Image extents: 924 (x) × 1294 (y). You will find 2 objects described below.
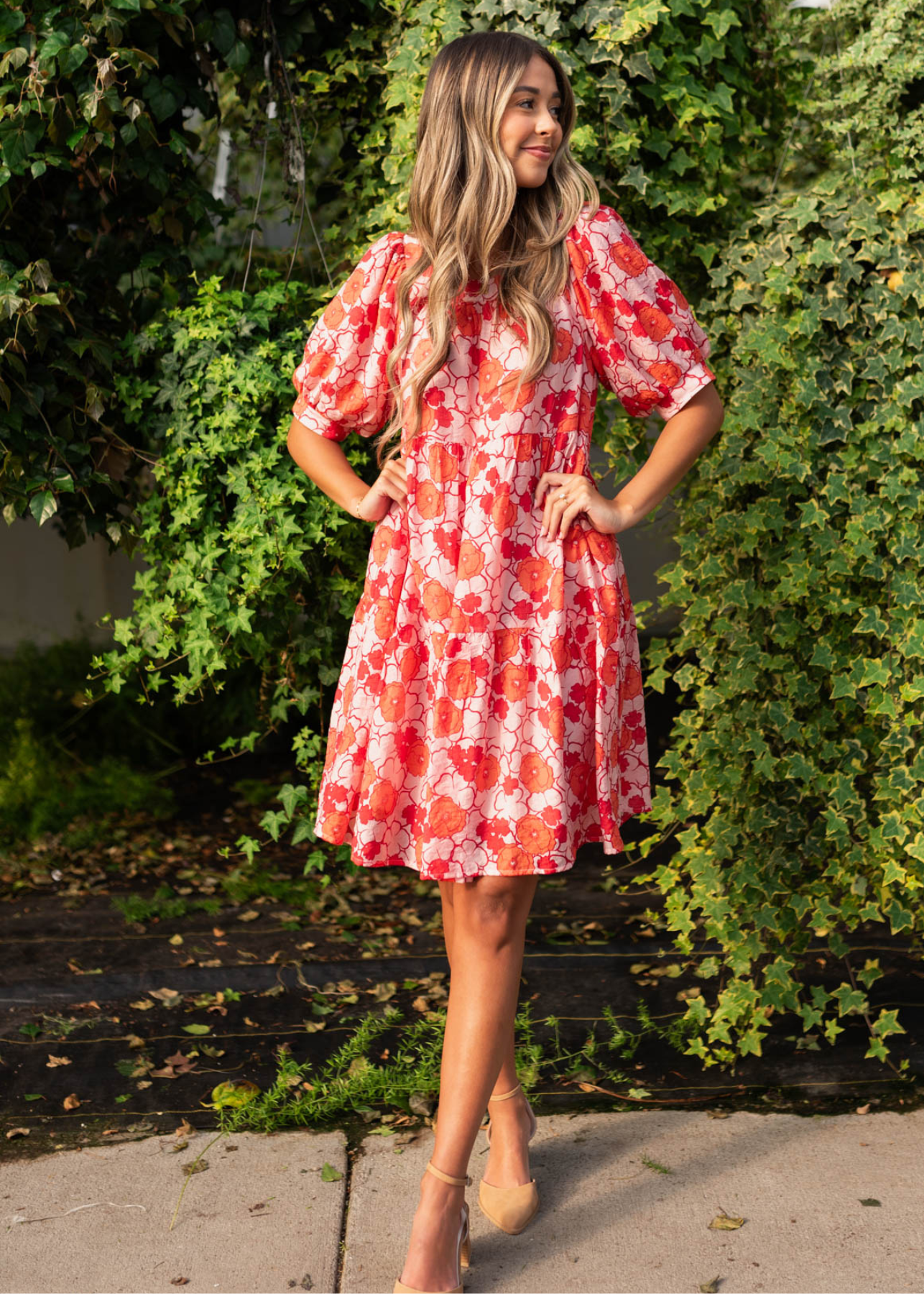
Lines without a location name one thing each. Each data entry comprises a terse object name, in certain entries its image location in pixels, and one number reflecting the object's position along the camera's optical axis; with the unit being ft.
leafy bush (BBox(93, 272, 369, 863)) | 9.70
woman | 6.39
